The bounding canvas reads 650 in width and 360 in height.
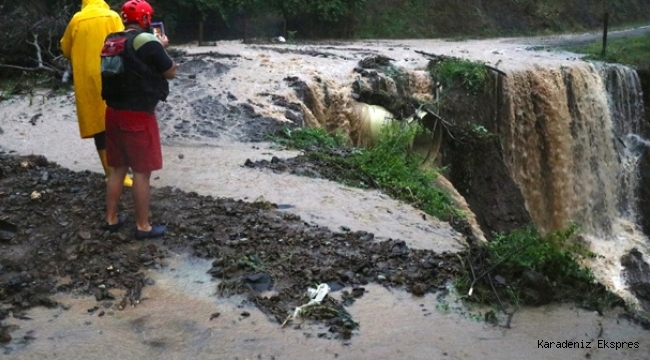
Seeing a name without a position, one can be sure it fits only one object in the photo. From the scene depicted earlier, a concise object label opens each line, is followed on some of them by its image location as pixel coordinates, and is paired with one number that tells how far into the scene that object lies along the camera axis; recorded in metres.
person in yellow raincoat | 5.86
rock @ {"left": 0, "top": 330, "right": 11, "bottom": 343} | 3.97
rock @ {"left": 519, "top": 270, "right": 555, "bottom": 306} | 4.54
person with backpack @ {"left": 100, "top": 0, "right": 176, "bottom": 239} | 4.88
